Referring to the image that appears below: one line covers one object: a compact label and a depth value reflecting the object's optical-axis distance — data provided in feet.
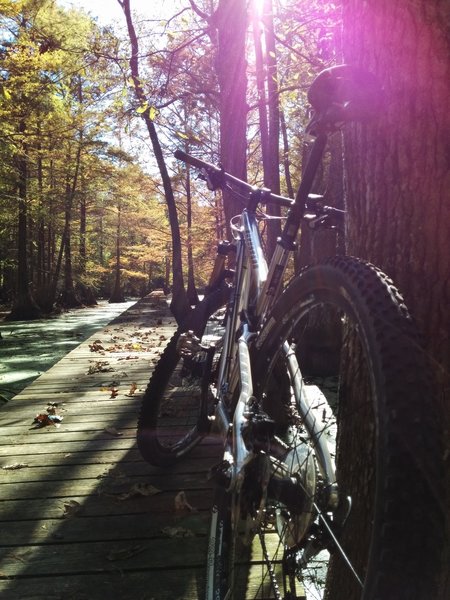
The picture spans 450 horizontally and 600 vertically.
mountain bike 2.56
